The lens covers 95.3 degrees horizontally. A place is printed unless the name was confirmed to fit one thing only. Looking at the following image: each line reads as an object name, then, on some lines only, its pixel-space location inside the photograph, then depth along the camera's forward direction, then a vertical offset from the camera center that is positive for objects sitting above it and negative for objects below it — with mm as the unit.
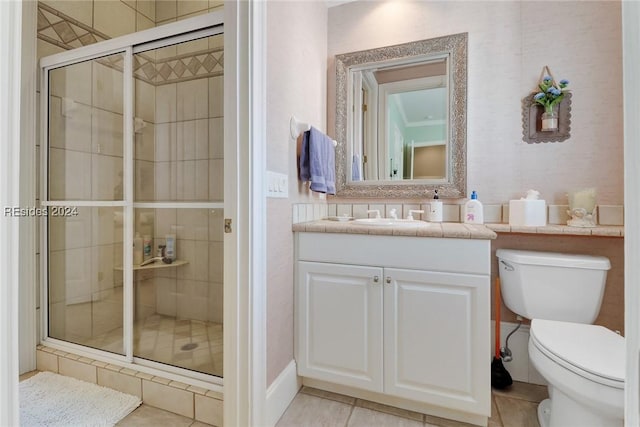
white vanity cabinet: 1206 -479
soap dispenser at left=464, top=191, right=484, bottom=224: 1636 +4
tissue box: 1480 -7
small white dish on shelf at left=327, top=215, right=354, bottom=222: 1782 -41
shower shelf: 1932 -364
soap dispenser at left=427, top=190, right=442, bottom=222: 1712 +4
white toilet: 934 -486
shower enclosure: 1619 +91
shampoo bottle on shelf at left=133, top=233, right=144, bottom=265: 1692 -238
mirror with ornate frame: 1739 +586
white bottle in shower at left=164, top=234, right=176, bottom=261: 1961 -244
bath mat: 1247 -883
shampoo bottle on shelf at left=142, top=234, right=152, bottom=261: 1841 -219
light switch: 1251 +122
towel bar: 1476 +451
